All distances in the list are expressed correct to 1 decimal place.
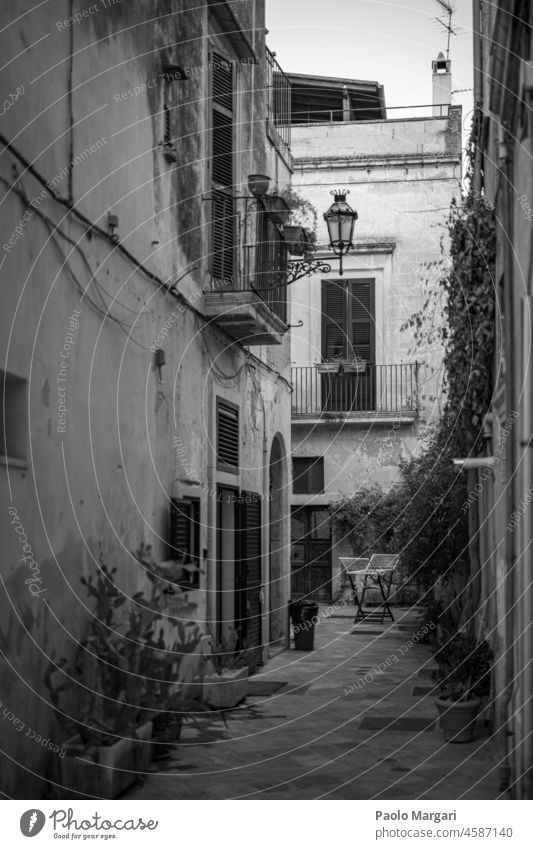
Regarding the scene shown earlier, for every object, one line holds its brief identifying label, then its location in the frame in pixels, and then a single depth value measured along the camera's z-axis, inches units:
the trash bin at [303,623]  570.6
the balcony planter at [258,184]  448.8
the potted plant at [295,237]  487.8
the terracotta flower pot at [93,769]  243.3
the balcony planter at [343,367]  856.3
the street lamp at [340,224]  438.6
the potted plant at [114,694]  245.6
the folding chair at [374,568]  692.1
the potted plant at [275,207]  467.2
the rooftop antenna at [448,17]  744.3
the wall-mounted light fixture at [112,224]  310.7
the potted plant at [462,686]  328.8
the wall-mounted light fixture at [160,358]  363.7
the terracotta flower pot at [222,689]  379.2
